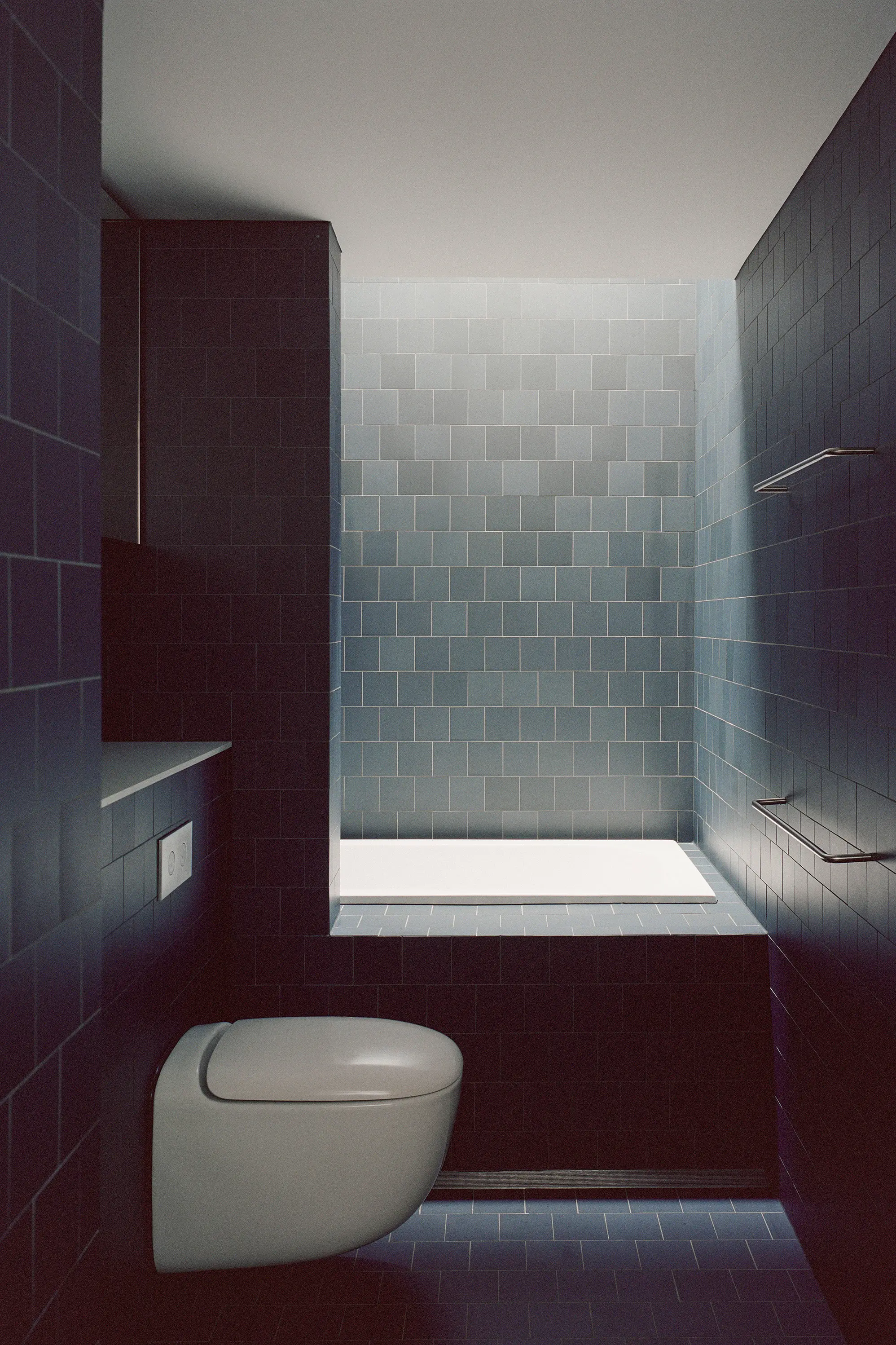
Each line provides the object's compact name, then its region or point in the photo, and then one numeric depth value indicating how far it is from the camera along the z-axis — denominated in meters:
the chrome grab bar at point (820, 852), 1.93
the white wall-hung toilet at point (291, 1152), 2.04
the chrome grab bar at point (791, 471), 1.93
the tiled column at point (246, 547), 2.80
